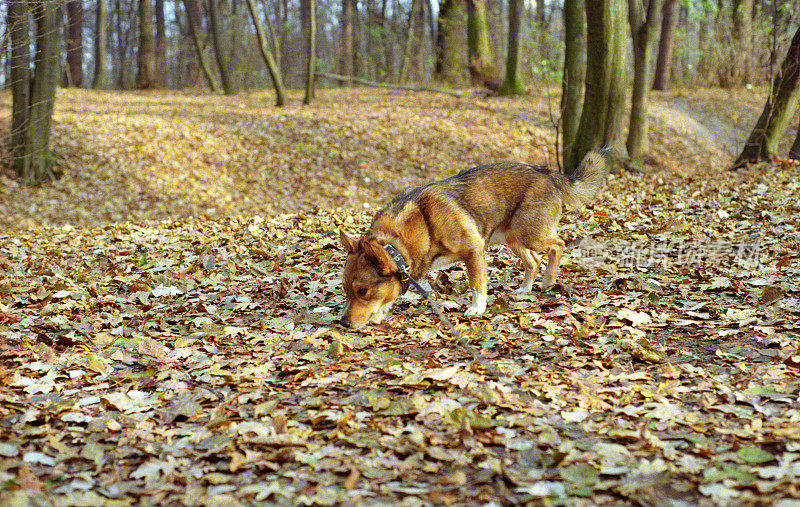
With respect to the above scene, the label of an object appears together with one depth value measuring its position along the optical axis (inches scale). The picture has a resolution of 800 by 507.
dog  205.0
